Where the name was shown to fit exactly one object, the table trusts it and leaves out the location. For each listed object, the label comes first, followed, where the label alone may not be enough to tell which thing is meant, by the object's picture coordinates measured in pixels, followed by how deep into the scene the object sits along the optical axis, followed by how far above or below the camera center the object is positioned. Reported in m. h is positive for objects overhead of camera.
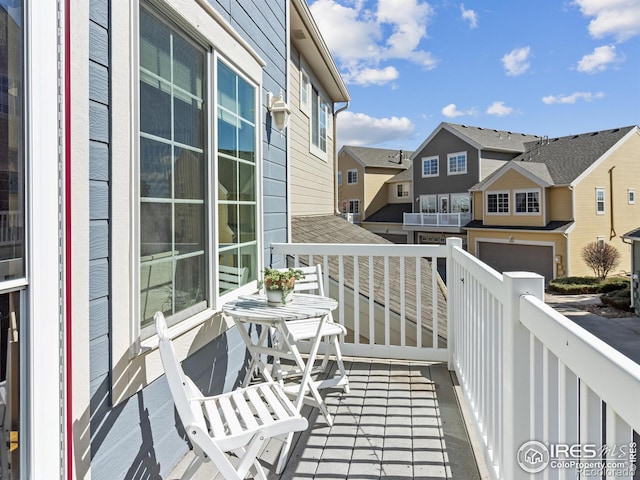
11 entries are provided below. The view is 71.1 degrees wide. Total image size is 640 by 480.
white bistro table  2.63 -0.52
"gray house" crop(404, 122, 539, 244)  22.08 +3.20
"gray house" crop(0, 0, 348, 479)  1.26 +0.07
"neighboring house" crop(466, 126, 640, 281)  18.09 +1.24
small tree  17.64 -1.06
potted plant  2.89 -0.35
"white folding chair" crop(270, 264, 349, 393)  3.06 -0.68
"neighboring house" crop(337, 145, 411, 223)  27.44 +3.45
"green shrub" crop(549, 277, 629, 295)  16.31 -1.97
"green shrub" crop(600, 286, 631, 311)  13.41 -2.09
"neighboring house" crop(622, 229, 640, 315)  12.82 -1.08
